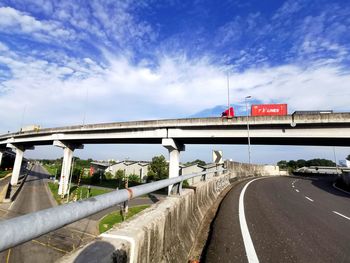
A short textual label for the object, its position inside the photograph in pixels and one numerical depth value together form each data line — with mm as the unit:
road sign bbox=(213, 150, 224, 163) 22672
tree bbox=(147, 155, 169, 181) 72081
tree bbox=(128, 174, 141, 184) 75031
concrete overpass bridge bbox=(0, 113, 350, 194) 21297
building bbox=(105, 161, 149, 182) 79625
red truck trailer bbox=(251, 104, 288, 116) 26503
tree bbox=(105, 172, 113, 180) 80906
